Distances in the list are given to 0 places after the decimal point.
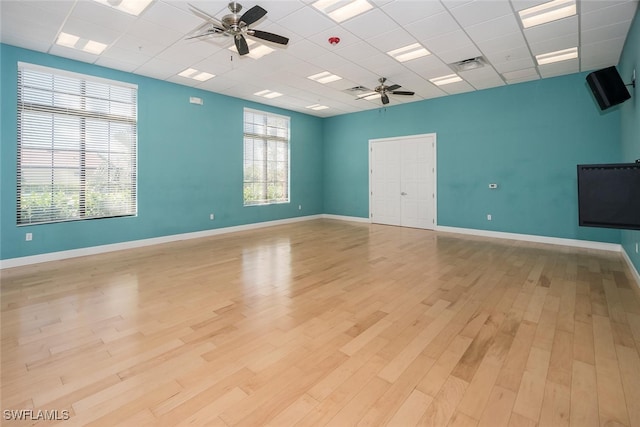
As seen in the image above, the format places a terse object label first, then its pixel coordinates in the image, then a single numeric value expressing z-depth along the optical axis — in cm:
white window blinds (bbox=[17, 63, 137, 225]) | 481
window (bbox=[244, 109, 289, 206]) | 817
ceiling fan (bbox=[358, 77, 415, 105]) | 629
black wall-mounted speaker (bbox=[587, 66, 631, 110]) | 420
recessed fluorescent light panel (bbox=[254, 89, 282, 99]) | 722
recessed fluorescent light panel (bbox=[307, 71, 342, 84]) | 602
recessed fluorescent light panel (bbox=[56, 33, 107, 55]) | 443
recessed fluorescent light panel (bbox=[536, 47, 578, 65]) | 493
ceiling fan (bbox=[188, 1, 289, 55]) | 330
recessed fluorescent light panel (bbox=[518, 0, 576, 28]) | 365
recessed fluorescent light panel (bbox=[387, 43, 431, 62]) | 480
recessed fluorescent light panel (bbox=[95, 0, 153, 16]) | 357
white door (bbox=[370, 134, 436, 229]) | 803
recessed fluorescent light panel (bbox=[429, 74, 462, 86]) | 613
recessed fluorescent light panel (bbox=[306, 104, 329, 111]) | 861
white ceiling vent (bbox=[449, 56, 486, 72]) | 534
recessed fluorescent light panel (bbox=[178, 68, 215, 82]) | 583
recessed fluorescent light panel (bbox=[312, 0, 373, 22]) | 361
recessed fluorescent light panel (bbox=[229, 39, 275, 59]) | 469
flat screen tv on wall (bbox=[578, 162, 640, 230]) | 261
